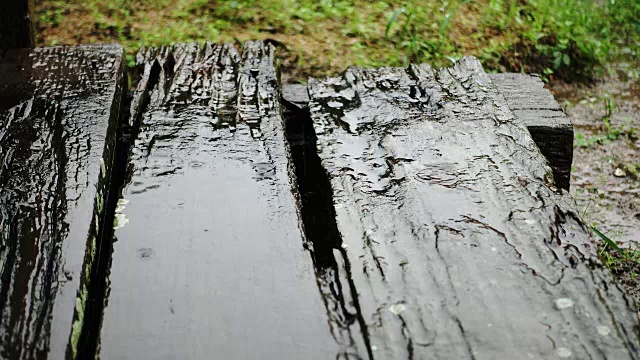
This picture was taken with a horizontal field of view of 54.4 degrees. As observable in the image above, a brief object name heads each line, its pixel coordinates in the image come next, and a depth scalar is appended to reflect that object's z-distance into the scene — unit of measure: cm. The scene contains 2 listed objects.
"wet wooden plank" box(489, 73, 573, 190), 64
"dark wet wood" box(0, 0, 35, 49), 83
